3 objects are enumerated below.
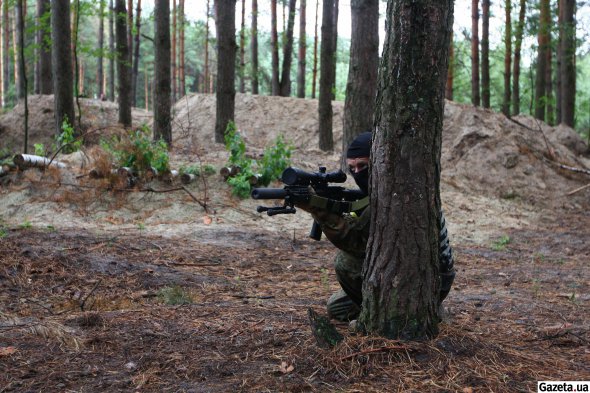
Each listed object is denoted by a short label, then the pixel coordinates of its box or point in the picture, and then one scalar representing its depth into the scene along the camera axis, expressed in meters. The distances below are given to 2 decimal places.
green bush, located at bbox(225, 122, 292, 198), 9.52
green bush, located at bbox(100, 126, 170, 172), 9.30
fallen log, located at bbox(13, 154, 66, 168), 9.26
